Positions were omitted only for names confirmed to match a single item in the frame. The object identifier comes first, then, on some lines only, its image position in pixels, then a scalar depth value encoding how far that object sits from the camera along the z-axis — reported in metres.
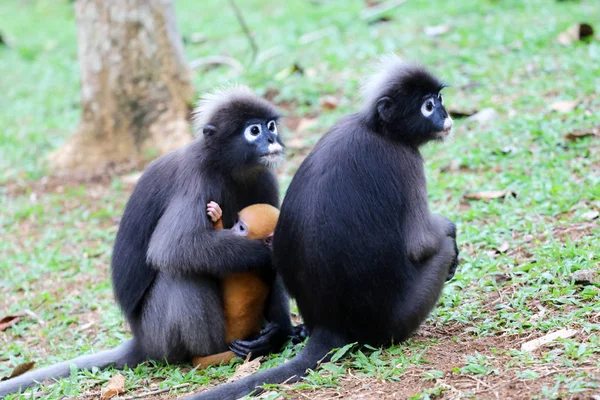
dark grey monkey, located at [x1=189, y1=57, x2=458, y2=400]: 7.20
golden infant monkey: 7.97
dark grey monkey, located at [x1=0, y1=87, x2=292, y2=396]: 7.73
